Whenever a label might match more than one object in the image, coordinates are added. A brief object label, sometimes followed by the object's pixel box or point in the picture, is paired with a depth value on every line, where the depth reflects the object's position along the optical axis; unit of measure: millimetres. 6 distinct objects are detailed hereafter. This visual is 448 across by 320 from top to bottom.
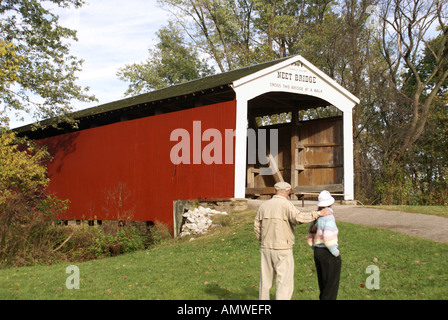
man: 6145
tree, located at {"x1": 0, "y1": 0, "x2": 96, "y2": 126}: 20531
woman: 6125
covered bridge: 15445
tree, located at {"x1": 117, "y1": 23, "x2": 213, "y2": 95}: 37156
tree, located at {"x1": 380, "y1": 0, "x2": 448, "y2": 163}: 26719
